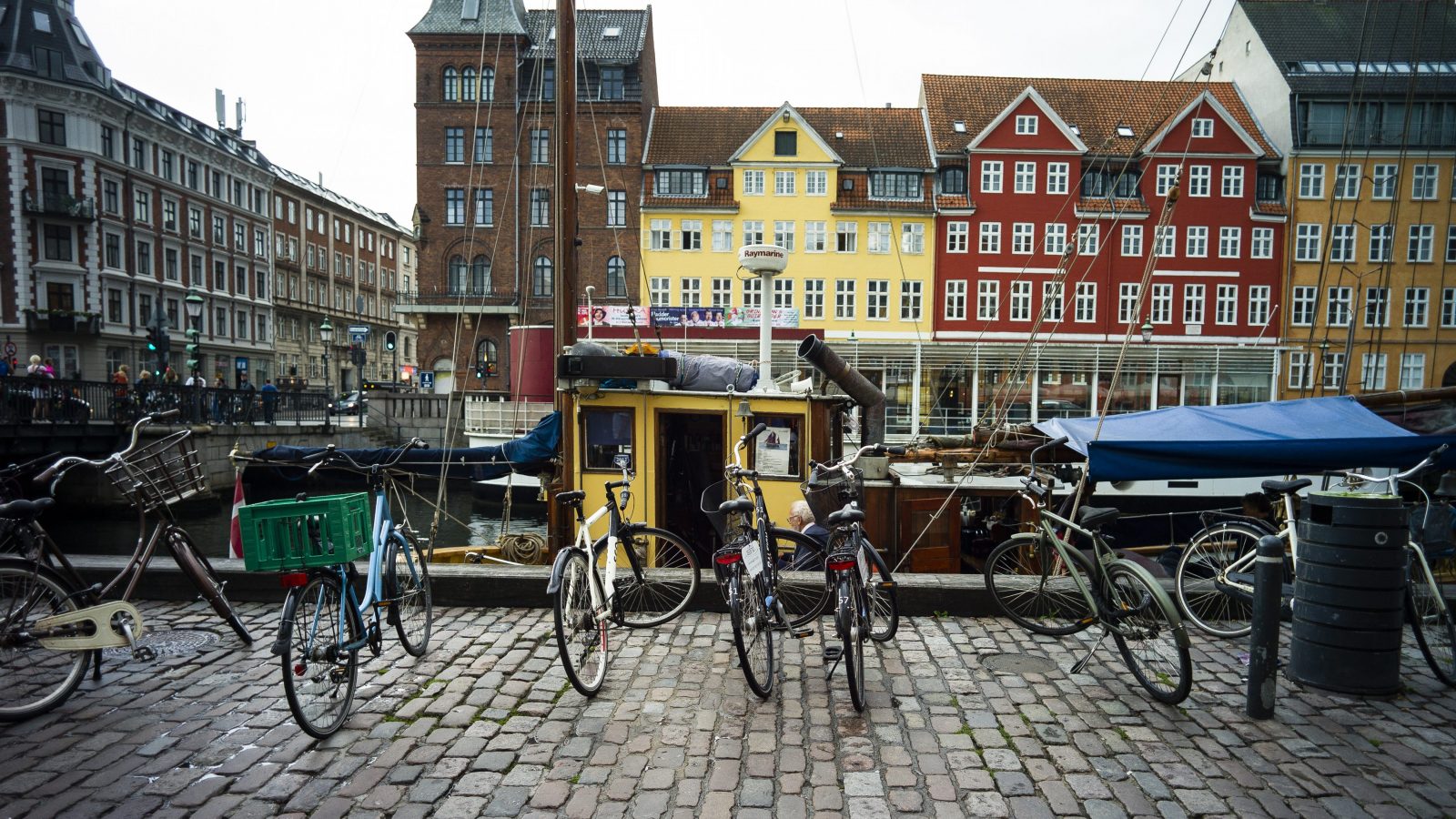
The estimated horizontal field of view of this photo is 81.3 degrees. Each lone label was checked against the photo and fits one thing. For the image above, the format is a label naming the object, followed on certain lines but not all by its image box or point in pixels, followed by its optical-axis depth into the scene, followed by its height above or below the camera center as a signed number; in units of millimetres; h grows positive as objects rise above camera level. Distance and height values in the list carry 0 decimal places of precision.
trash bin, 4477 -1157
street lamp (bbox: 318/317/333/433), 31238 +544
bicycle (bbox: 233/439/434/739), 3979 -1179
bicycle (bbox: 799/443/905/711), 4305 -1205
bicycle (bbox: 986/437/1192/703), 4551 -1440
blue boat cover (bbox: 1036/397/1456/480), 6715 -605
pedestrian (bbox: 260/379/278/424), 30078 -1756
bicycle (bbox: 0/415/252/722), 4281 -1319
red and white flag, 7800 -2020
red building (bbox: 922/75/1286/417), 36875 +5819
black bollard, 4289 -1311
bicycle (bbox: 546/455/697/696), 4609 -1438
